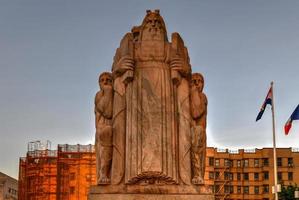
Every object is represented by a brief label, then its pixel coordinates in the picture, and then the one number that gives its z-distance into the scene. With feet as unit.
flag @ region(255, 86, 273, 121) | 126.93
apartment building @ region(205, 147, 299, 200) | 362.74
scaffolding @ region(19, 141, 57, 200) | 262.88
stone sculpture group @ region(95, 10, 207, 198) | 47.93
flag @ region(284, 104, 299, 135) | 110.90
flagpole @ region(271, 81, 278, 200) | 124.37
